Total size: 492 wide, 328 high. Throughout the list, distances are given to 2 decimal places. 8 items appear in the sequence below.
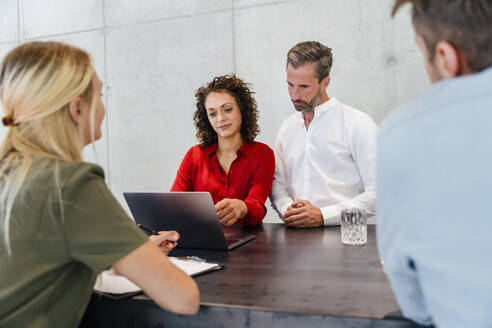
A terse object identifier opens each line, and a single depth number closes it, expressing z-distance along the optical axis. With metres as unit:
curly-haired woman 2.38
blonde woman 0.92
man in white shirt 2.42
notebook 1.10
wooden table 0.92
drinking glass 1.58
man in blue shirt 0.67
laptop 1.51
